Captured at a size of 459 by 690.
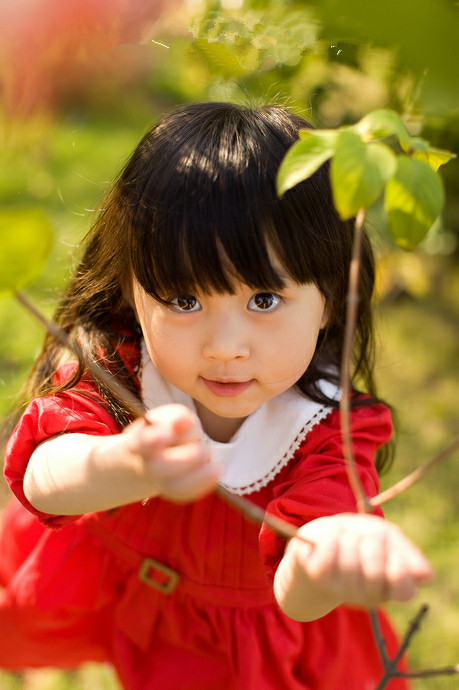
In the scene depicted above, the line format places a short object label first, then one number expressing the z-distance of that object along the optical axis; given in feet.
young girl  2.30
